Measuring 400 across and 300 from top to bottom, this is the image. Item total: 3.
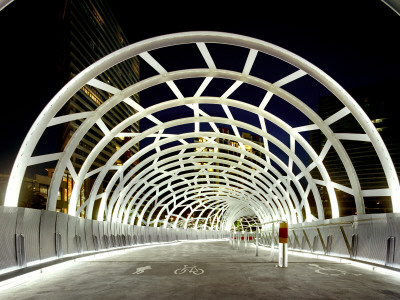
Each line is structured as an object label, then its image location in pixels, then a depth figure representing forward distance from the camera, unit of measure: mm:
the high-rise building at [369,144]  116375
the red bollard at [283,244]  10445
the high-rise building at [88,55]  101500
